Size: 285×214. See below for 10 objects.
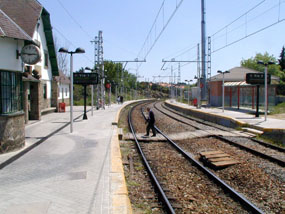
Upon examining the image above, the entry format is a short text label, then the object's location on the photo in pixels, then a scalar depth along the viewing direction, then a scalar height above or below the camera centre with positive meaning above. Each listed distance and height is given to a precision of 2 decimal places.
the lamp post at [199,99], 32.25 +0.04
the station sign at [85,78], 22.61 +1.50
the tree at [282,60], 71.31 +9.32
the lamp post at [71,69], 14.46 +1.36
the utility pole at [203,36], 37.97 +7.98
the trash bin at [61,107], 28.40 -0.68
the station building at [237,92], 28.42 +0.82
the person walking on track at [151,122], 15.89 -1.11
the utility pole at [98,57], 34.19 +4.54
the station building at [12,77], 9.77 +0.72
